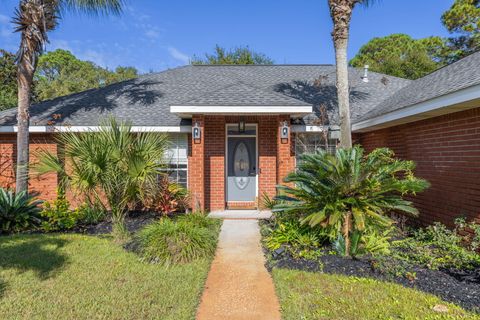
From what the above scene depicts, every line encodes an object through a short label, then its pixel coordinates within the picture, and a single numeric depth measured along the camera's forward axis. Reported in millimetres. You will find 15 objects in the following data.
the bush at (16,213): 7715
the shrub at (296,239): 6109
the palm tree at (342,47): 8367
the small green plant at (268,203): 7663
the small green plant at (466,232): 5799
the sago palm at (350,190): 5465
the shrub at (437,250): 5348
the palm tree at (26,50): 8727
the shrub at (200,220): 7309
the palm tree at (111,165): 7215
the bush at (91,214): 8367
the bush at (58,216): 7721
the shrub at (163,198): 8016
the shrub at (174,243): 5684
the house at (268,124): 6590
